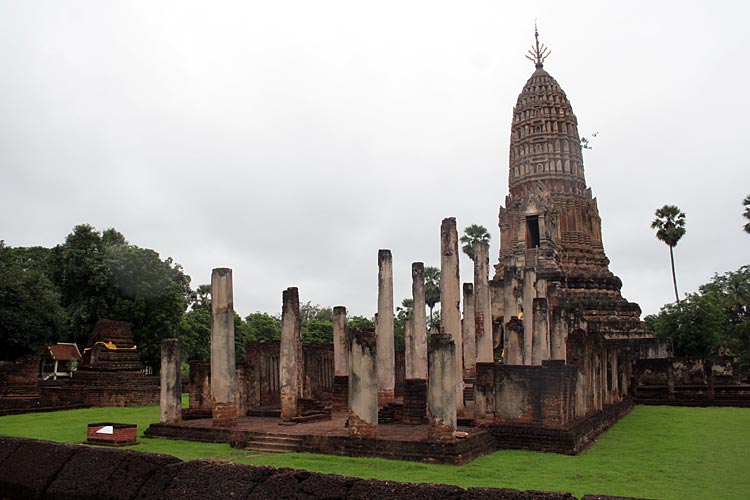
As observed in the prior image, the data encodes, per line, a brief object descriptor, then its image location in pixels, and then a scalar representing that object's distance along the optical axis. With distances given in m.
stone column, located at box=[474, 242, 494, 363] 17.25
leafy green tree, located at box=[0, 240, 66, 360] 30.48
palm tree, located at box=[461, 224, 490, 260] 50.88
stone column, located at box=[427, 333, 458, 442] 11.62
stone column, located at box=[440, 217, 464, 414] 15.74
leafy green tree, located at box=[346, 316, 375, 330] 44.29
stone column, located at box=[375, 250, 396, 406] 16.44
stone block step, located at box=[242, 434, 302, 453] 12.85
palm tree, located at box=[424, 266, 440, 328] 46.31
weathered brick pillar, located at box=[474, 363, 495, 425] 13.54
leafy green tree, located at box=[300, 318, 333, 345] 42.86
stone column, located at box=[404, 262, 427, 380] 16.47
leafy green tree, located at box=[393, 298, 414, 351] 39.62
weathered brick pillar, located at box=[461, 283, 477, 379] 17.62
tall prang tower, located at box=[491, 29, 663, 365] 32.22
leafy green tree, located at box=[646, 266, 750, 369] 34.44
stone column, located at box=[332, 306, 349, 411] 18.47
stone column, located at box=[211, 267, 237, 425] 14.43
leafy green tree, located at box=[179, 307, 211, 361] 39.19
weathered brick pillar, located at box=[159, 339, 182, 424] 15.66
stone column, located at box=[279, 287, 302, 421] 15.69
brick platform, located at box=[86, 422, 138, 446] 13.74
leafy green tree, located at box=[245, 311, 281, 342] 44.87
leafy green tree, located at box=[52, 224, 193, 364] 36.12
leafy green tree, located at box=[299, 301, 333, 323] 69.62
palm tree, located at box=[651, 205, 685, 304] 43.75
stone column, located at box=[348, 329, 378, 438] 12.20
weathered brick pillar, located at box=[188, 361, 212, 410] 18.55
